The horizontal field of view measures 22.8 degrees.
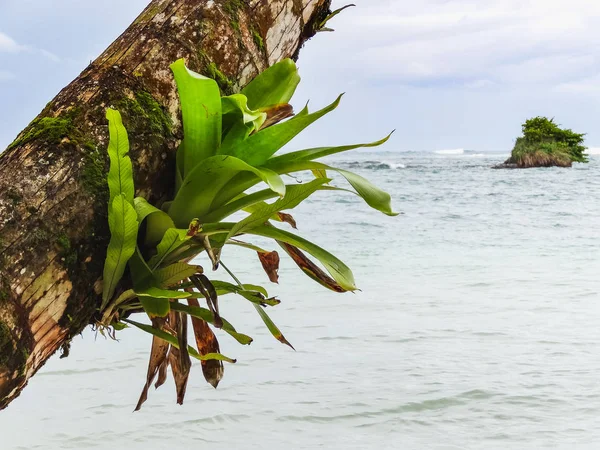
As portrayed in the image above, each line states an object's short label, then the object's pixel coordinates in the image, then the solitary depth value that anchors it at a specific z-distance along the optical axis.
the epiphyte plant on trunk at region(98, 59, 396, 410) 3.73
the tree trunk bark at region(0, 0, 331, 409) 3.56
